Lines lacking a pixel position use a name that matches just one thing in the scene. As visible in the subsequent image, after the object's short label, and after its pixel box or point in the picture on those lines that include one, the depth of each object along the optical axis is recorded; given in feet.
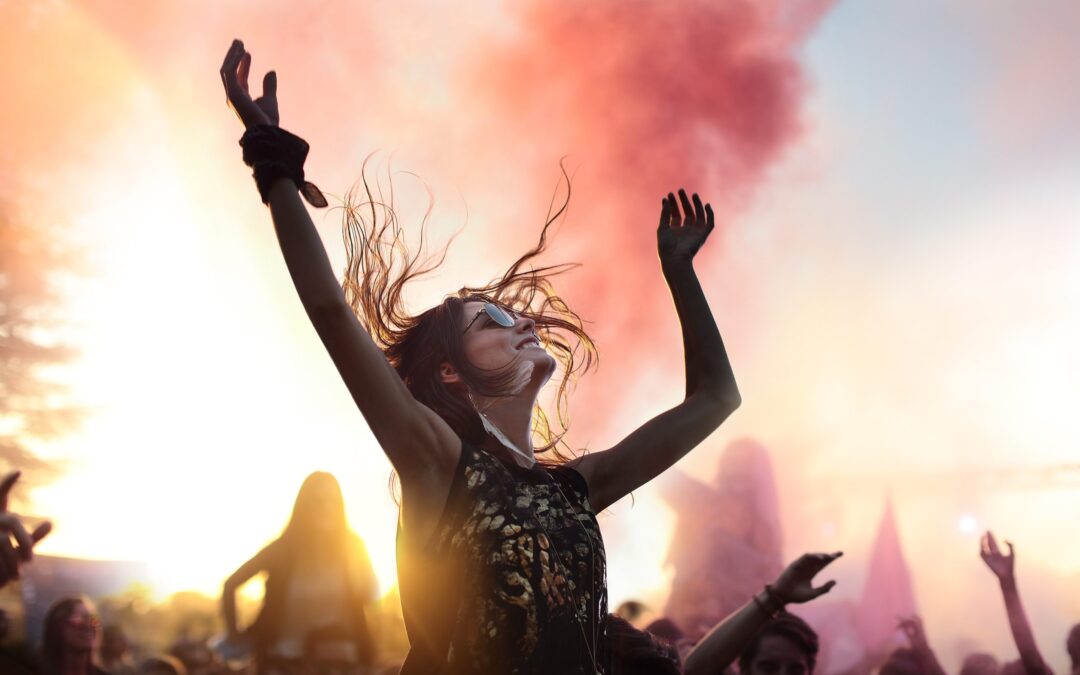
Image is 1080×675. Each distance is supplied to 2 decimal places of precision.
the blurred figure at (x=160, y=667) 18.52
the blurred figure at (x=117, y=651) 19.40
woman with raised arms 6.54
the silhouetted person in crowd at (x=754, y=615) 11.60
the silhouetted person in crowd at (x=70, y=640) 16.69
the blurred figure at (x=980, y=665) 28.06
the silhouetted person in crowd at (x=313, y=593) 18.69
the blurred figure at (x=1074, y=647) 21.54
